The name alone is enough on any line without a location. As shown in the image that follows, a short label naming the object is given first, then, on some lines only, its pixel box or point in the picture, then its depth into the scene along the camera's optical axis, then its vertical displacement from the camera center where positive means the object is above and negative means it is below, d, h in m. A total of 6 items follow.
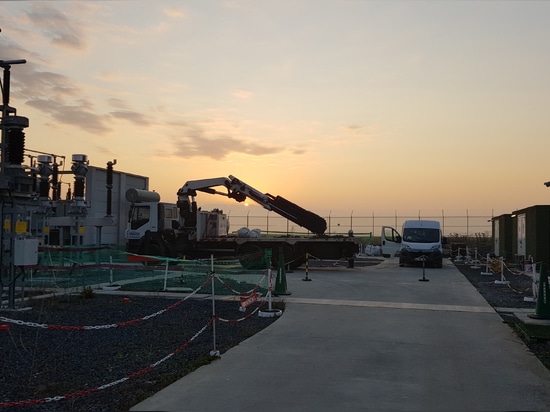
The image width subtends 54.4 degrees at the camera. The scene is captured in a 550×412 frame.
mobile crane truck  25.11 +0.19
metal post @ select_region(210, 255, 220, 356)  8.04 -1.72
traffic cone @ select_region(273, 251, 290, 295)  15.76 -1.32
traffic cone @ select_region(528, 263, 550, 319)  12.07 -1.32
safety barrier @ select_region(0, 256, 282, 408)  5.71 -1.75
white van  29.27 -0.12
